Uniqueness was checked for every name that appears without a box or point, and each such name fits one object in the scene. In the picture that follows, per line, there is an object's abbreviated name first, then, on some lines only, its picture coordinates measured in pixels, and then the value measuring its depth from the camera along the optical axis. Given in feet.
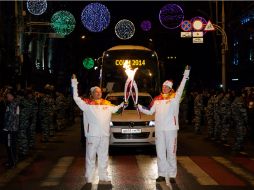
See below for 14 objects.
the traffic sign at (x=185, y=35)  95.96
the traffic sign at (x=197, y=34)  95.76
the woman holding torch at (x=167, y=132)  35.68
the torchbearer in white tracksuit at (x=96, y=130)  35.04
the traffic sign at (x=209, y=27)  90.22
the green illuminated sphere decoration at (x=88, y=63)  147.72
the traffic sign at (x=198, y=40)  96.58
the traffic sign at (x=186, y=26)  98.73
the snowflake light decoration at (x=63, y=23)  94.02
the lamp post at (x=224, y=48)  97.76
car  52.08
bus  74.49
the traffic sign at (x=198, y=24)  96.00
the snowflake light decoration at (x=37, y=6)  92.28
